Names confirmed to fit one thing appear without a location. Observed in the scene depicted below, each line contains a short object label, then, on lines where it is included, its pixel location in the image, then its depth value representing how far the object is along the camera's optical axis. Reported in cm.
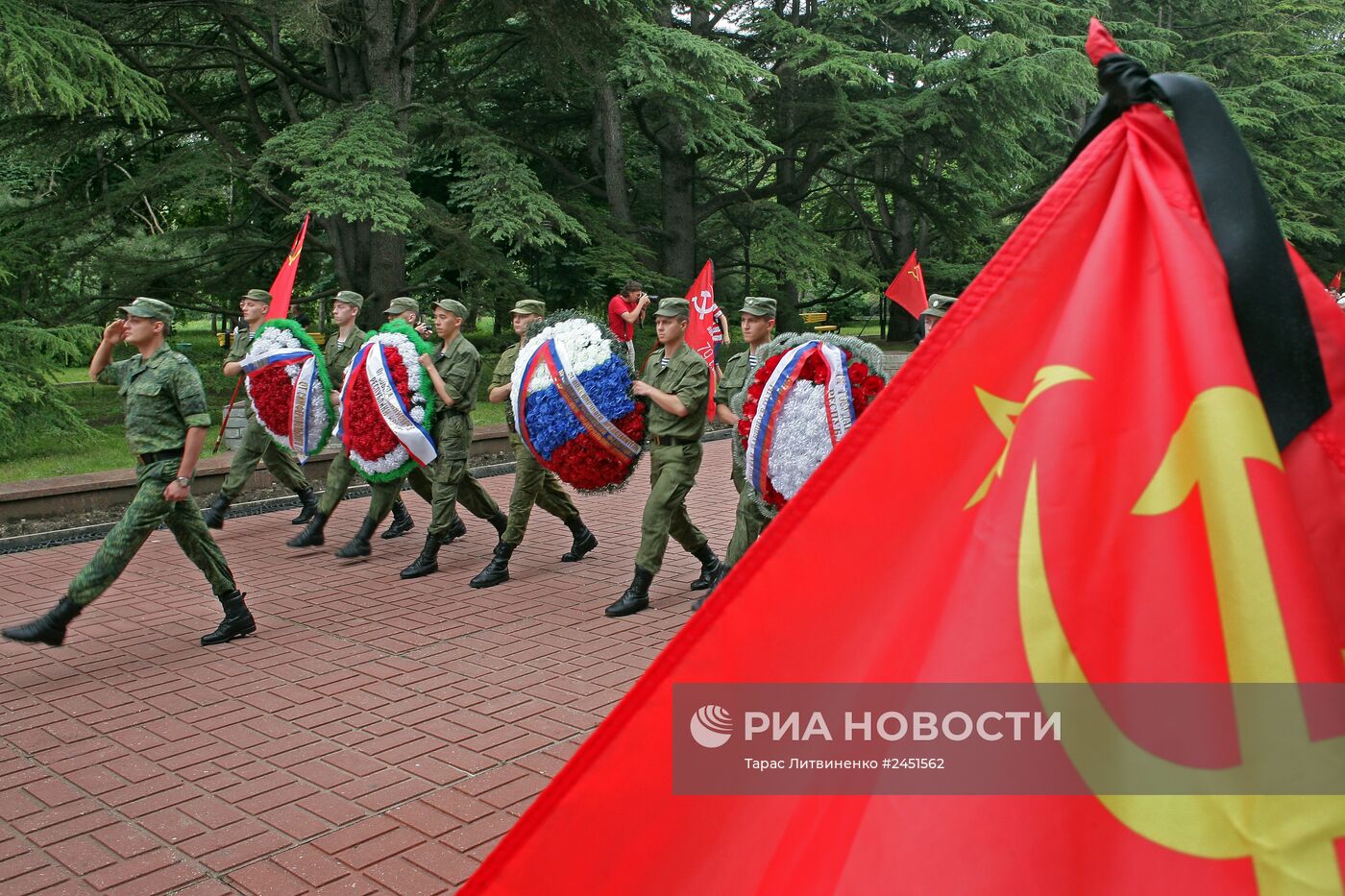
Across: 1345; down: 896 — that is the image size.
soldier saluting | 696
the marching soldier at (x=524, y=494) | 898
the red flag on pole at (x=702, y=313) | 1420
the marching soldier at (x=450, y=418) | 927
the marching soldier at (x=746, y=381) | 750
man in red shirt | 1536
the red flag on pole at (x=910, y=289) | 1994
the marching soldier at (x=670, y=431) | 812
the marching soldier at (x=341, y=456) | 1003
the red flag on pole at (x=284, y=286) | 1116
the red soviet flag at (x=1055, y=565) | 139
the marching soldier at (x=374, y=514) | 964
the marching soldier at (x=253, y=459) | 1073
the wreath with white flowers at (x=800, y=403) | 679
